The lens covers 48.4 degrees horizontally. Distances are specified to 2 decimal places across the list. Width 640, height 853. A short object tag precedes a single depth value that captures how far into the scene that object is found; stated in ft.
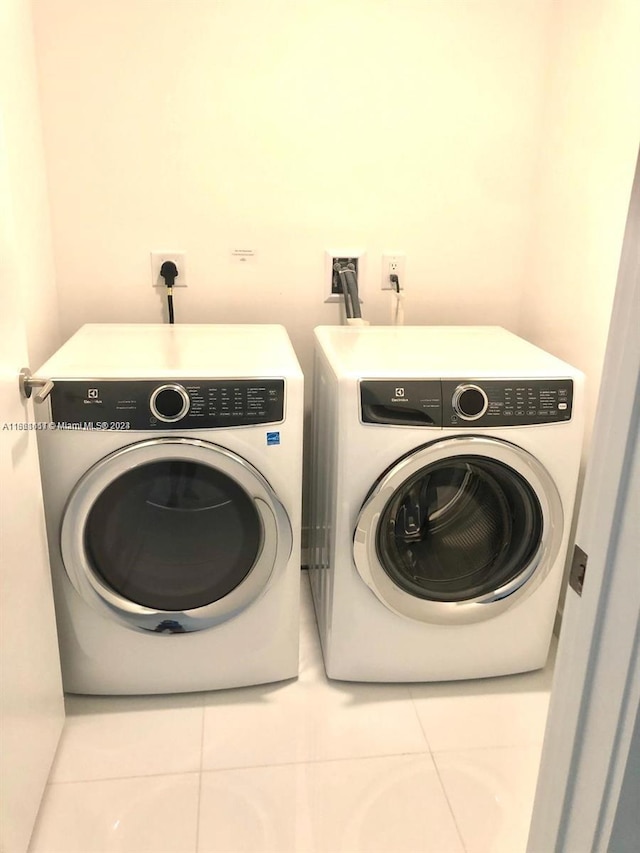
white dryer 4.80
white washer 5.02
